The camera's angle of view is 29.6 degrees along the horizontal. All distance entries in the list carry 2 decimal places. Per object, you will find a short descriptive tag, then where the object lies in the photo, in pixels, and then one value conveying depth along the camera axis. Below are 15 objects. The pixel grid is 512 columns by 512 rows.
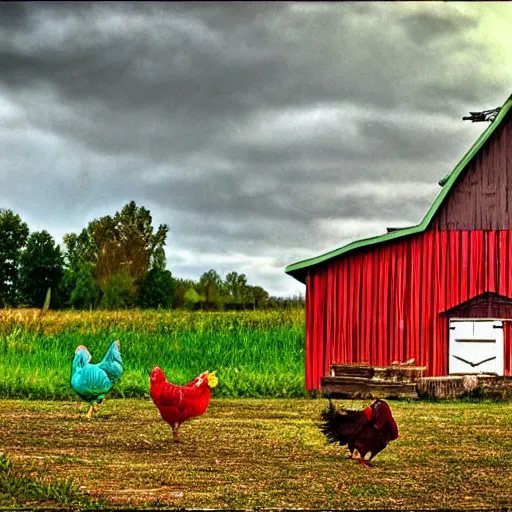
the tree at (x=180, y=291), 47.03
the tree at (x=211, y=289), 44.34
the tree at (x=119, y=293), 46.09
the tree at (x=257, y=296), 41.75
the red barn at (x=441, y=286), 18.86
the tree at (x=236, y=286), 45.12
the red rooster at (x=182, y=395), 10.91
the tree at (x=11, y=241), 58.57
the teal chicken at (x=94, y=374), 13.17
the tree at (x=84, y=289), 48.97
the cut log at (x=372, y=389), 17.83
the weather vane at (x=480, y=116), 20.84
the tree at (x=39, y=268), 57.00
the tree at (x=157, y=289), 47.28
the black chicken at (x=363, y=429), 9.59
